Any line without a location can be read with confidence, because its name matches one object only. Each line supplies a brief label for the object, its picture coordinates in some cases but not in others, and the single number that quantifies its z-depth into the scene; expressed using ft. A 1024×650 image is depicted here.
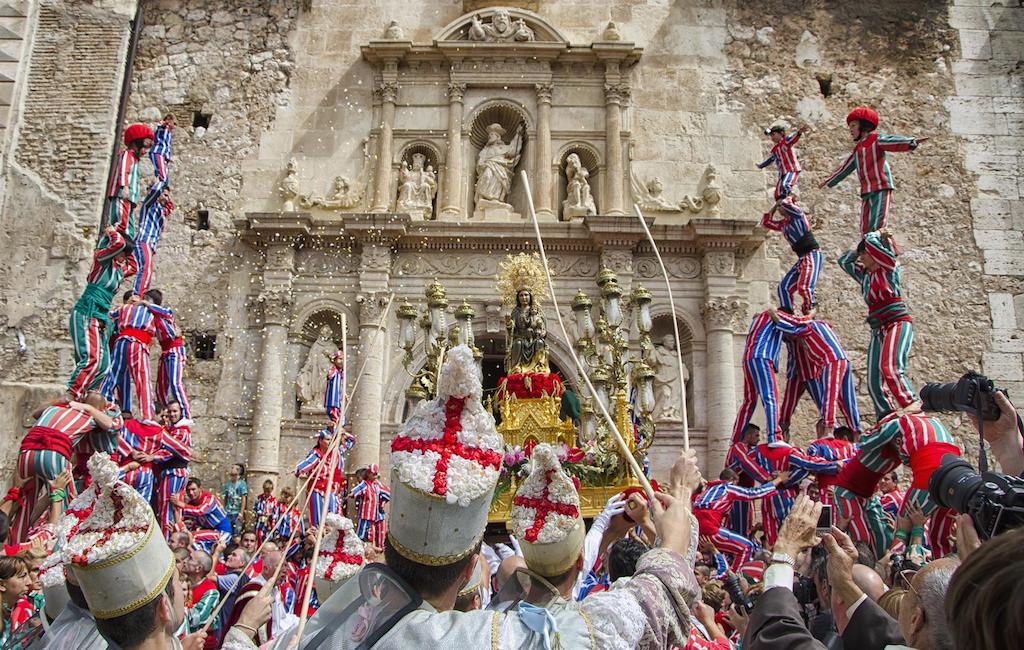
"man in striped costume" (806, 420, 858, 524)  22.77
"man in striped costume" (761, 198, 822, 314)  28.45
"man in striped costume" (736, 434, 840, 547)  22.77
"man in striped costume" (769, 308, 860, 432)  26.61
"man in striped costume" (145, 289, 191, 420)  31.36
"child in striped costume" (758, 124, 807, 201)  29.96
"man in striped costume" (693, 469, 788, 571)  23.08
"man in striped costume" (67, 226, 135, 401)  28.50
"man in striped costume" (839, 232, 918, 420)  22.52
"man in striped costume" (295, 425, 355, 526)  33.16
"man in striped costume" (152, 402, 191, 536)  28.25
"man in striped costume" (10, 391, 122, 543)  22.90
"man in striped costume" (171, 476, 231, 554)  31.35
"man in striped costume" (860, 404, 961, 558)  16.14
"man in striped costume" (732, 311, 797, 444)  27.45
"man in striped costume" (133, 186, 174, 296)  31.37
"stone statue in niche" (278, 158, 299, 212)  46.55
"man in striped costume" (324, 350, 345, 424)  37.24
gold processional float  27.78
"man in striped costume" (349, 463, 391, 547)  34.03
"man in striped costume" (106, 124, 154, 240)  30.60
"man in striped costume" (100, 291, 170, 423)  30.17
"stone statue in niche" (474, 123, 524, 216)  47.26
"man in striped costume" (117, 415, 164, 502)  26.84
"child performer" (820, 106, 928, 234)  25.22
